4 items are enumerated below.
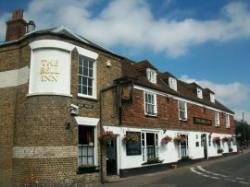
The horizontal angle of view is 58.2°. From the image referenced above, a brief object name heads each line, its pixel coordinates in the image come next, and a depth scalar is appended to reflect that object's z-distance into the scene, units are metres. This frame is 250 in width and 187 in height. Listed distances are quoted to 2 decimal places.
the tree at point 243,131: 43.37
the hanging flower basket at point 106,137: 11.49
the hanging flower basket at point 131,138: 13.06
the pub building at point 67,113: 10.03
